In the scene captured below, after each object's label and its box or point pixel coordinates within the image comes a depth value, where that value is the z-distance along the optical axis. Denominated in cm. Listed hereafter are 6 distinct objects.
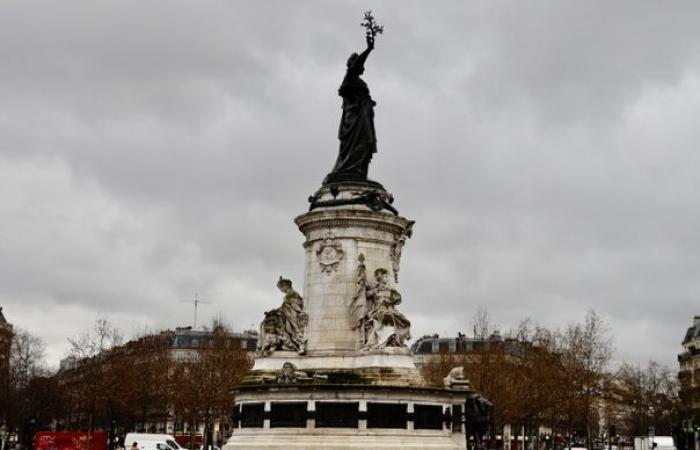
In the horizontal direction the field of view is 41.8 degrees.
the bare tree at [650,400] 9312
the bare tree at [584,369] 5869
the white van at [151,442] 5688
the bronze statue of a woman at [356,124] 3556
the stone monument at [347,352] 3014
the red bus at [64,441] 5588
